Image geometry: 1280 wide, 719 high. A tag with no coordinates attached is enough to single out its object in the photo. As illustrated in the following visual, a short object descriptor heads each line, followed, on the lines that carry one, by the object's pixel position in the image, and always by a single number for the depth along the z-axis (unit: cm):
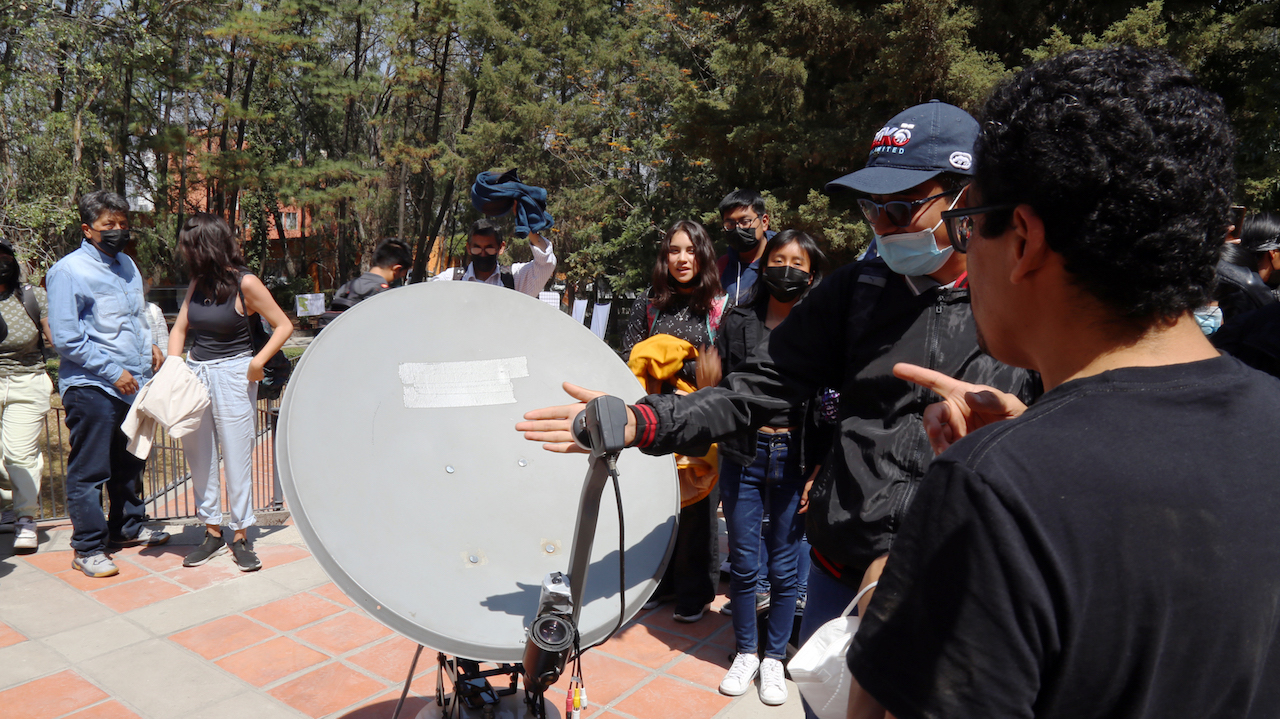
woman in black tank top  407
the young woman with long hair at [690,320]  374
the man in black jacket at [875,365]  156
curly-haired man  65
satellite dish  161
